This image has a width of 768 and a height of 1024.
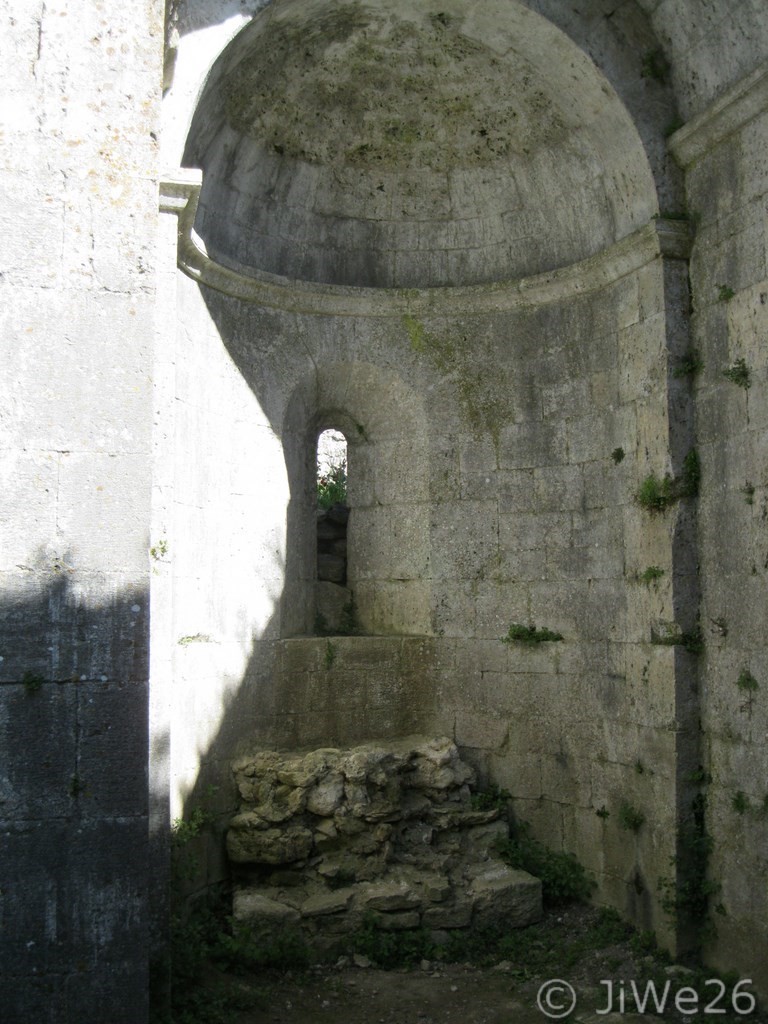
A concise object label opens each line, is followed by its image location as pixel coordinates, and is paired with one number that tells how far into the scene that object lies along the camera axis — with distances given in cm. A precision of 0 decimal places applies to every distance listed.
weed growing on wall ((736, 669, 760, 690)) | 654
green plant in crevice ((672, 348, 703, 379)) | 730
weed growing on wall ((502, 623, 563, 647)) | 837
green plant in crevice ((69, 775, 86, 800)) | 410
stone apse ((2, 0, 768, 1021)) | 687
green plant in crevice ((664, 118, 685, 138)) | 748
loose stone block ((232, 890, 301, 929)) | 710
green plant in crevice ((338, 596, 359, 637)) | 913
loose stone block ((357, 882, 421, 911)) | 729
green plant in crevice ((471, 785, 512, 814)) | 827
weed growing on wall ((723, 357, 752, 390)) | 672
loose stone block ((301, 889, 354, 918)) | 718
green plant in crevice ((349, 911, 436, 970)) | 710
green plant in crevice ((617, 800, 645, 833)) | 738
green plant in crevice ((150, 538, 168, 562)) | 630
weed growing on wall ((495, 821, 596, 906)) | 789
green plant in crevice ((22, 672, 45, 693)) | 411
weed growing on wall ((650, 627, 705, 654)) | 709
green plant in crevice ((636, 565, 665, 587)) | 733
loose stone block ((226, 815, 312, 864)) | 753
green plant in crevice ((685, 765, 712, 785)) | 698
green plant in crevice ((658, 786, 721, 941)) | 687
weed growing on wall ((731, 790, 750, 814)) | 655
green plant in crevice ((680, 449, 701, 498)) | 718
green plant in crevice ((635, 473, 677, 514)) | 726
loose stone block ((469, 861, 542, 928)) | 746
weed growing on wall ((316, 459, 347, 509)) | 1130
